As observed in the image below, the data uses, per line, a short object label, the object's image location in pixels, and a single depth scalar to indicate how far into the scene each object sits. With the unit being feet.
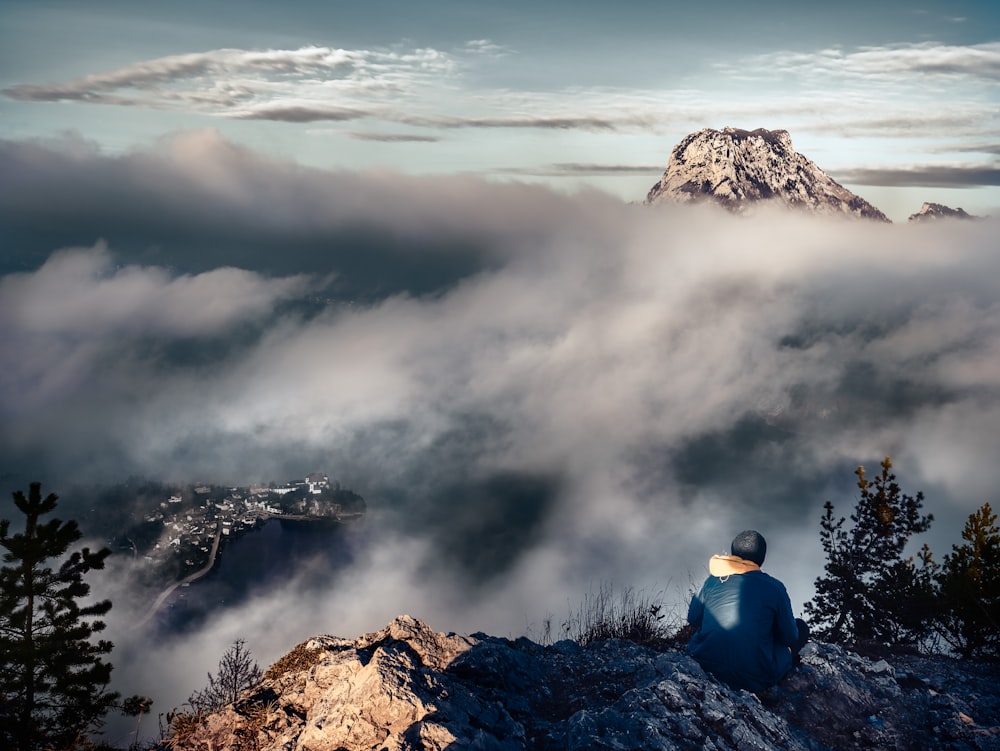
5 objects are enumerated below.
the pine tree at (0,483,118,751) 41.70
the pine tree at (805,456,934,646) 42.09
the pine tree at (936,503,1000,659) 35.45
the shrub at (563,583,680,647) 36.99
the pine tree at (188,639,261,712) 29.68
